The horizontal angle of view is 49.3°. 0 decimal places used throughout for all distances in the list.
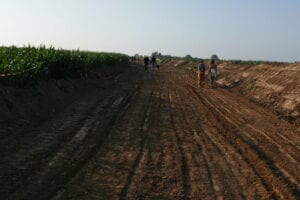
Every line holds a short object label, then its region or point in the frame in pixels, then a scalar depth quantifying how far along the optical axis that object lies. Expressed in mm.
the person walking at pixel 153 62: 36060
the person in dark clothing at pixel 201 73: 21249
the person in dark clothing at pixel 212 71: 21430
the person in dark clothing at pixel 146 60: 36499
